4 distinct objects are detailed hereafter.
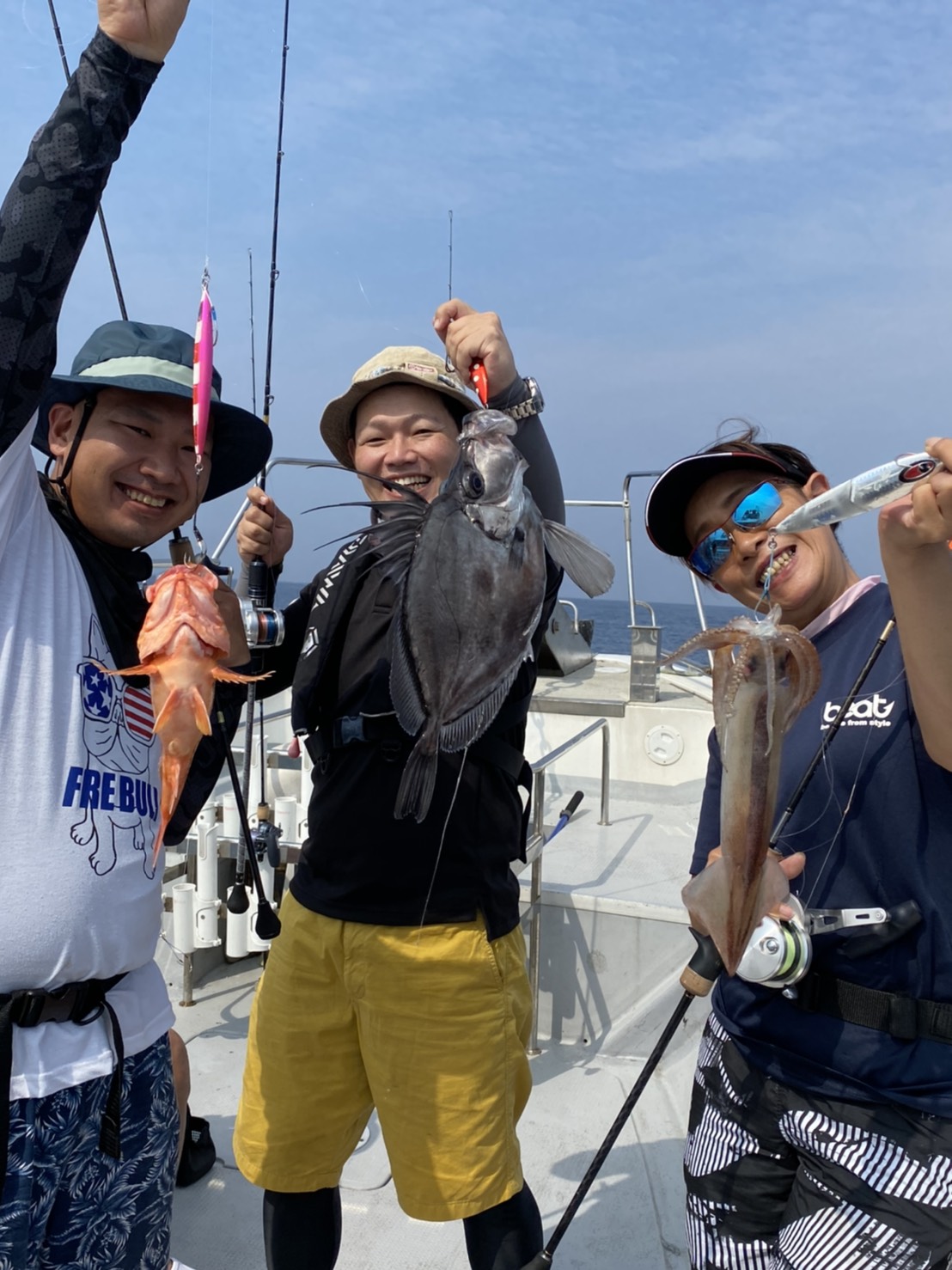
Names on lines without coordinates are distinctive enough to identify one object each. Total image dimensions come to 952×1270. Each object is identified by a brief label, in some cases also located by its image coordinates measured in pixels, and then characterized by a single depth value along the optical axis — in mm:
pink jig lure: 1870
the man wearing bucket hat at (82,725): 1774
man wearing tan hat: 2473
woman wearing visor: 1899
